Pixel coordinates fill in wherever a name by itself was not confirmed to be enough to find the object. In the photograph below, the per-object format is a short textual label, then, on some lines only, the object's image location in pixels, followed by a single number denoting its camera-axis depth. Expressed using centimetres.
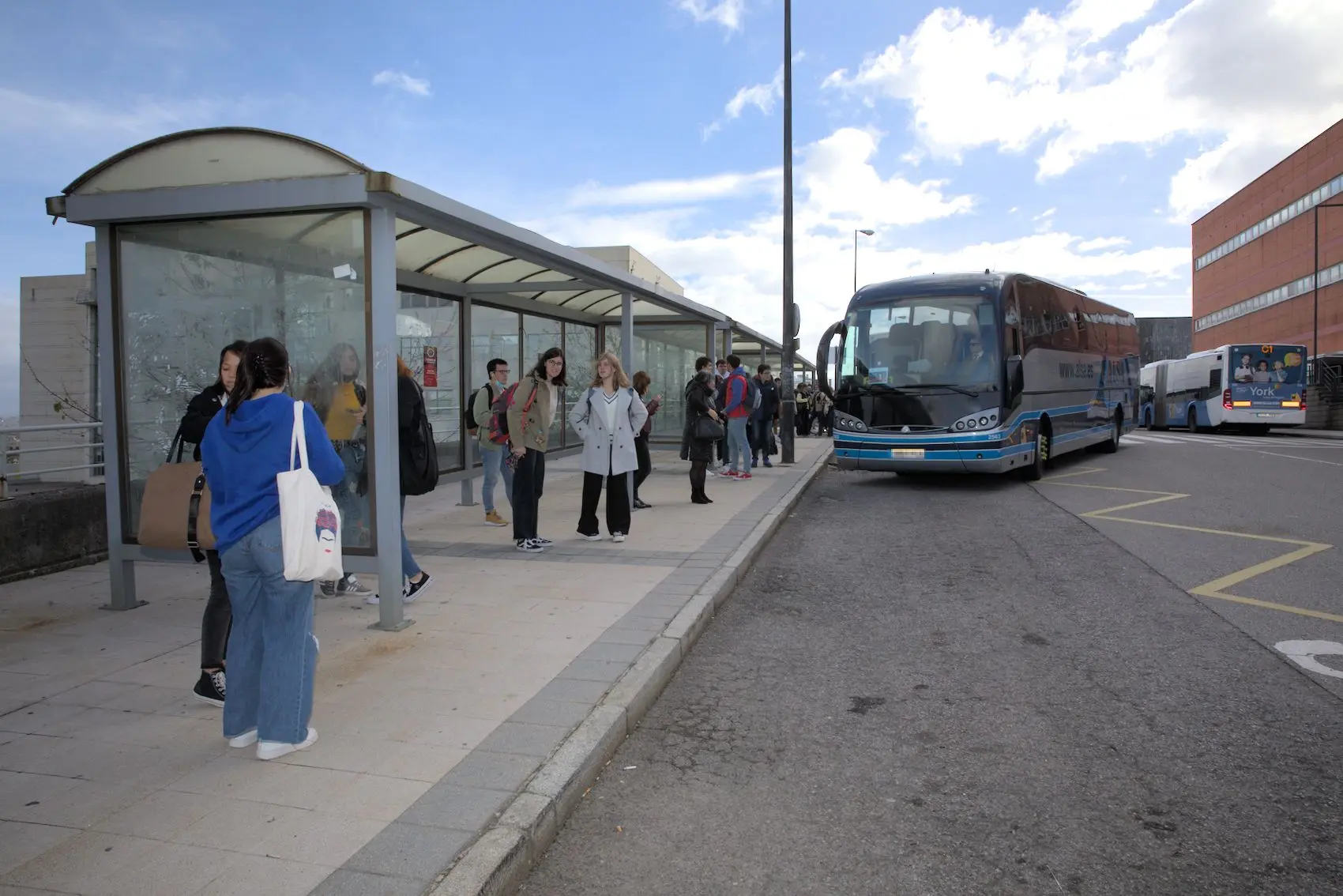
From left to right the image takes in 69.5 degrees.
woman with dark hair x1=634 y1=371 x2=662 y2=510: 1085
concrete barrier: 678
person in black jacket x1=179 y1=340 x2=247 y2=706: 412
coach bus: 1280
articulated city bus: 2844
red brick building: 5003
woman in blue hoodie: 357
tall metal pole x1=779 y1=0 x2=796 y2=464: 1719
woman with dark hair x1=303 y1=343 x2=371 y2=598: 573
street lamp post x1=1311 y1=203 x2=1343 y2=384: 3584
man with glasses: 925
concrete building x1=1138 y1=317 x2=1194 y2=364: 7594
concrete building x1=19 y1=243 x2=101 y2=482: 2045
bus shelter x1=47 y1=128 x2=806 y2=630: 535
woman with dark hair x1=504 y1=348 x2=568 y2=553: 776
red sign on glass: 1098
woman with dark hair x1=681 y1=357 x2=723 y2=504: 1143
